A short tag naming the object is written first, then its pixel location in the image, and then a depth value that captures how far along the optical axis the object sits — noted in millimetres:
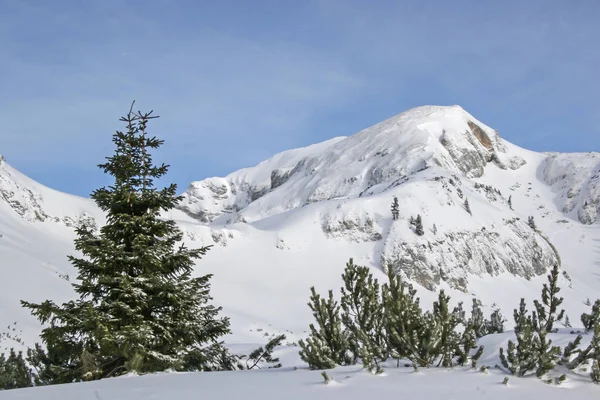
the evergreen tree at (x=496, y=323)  16953
